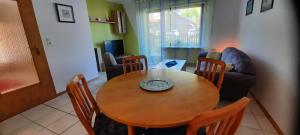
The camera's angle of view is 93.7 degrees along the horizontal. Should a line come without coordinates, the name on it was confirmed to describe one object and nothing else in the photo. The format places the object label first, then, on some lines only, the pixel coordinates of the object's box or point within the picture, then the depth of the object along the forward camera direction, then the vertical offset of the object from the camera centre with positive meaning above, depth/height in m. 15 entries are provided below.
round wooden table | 0.86 -0.46
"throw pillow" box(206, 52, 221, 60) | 3.41 -0.45
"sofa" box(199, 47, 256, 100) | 1.94 -0.61
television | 4.46 -0.21
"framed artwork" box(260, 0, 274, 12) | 1.97 +0.42
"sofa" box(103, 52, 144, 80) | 2.90 -0.54
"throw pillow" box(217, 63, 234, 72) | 2.14 -0.48
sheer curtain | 4.38 +0.42
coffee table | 3.24 -0.66
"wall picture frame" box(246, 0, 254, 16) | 2.83 +0.57
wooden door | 2.11 -0.63
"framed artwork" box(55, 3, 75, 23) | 2.68 +0.58
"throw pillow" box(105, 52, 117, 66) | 2.96 -0.38
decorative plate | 1.26 -0.43
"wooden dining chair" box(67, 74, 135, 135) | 1.02 -0.56
